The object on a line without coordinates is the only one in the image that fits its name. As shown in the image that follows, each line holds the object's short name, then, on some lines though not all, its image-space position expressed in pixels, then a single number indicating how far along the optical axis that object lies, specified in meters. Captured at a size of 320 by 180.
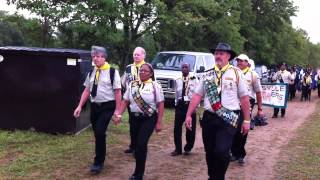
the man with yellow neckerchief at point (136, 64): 6.44
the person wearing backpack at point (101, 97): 5.97
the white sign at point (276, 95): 13.38
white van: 13.38
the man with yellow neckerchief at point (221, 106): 4.96
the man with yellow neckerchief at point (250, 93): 6.77
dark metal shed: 8.15
